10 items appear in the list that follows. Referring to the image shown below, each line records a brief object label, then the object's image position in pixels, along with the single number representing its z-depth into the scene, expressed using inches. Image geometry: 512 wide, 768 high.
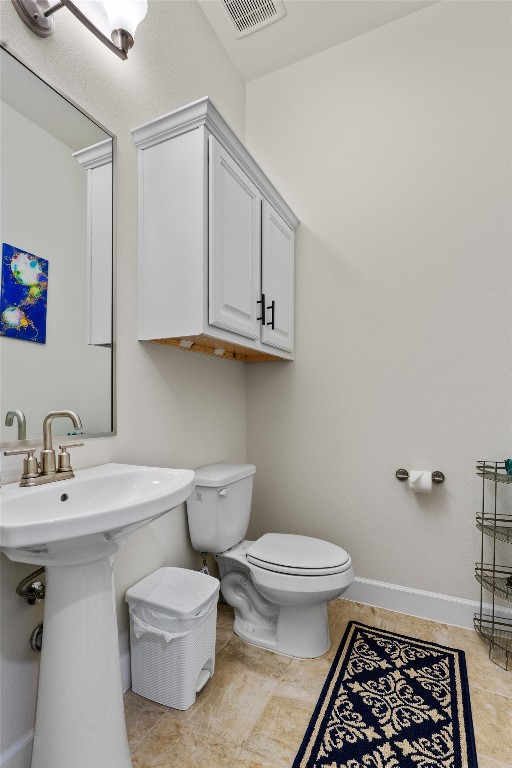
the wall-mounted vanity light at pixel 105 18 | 43.9
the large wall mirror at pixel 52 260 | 42.2
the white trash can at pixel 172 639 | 51.1
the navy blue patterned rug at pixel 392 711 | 46.0
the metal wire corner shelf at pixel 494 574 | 63.7
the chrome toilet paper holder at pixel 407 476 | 73.5
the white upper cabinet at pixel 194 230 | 56.0
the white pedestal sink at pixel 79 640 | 36.1
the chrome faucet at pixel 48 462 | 40.8
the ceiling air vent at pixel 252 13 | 75.7
